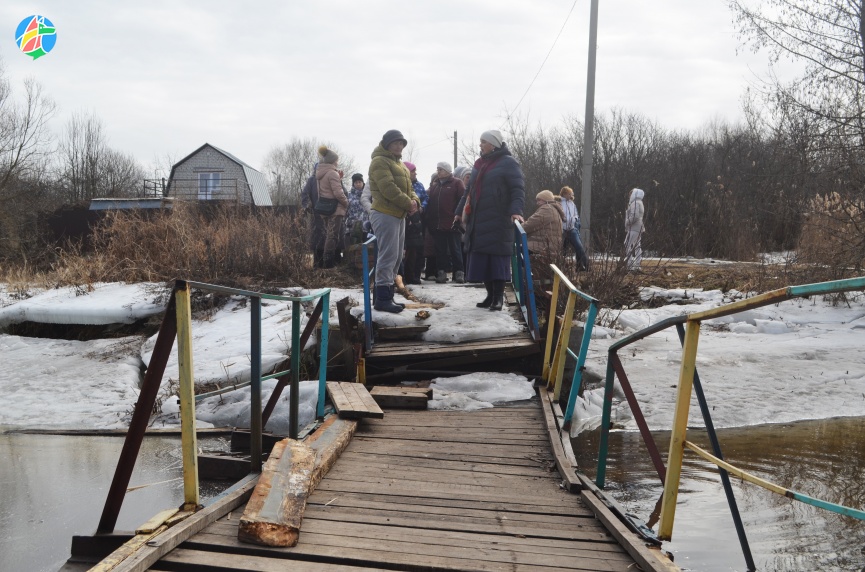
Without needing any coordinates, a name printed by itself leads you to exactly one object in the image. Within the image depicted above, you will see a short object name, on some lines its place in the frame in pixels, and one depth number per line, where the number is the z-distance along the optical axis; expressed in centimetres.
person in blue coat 779
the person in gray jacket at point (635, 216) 1395
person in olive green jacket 763
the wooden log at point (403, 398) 628
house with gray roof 4416
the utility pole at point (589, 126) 1423
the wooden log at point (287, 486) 291
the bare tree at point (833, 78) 1141
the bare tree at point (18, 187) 2243
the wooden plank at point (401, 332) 764
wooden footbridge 283
